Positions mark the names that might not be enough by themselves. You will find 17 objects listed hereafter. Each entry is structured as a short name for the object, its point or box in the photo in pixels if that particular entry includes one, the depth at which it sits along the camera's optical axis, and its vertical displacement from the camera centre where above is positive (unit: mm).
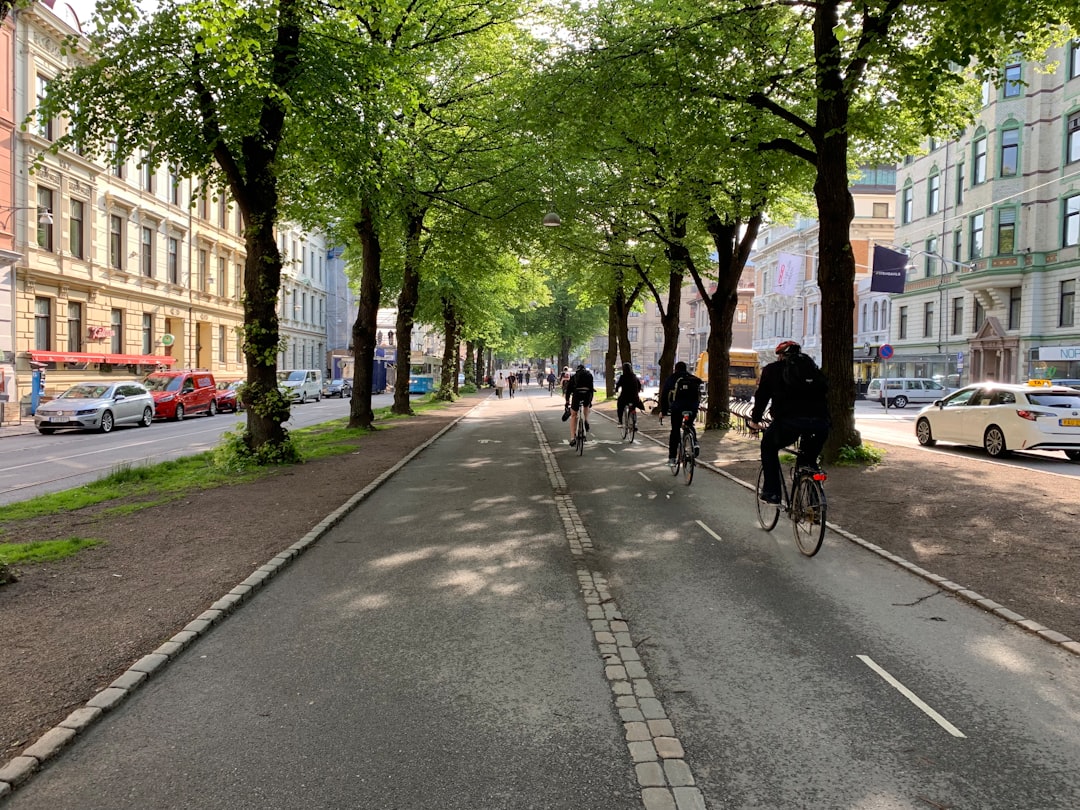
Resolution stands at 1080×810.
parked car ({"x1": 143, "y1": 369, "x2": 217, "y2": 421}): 29609 -1109
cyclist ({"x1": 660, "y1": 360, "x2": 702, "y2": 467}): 12719 -473
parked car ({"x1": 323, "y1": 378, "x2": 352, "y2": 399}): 58247 -1664
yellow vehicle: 45750 -67
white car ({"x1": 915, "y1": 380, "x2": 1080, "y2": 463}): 15466 -829
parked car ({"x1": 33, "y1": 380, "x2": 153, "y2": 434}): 23578 -1375
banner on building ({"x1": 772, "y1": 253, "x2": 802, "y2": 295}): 51625 +6160
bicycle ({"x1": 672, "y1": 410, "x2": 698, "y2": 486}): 12227 -1162
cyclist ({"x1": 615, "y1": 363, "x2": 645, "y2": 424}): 18250 -381
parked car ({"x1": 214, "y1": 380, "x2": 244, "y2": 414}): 34531 -1512
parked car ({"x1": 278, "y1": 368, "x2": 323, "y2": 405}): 47981 -999
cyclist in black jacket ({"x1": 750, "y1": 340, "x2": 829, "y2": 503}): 7852 -278
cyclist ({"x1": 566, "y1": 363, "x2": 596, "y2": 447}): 16656 -508
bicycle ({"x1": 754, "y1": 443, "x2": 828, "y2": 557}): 7465 -1260
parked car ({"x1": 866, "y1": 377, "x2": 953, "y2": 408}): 44188 -854
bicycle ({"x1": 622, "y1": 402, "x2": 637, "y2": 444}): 18656 -1208
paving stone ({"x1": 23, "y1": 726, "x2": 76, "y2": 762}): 3471 -1636
